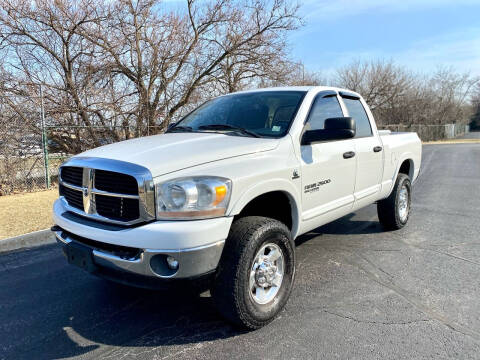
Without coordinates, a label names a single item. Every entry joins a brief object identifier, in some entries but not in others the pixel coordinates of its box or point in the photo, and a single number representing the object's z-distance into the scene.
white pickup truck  2.57
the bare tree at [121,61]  11.10
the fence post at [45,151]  9.68
